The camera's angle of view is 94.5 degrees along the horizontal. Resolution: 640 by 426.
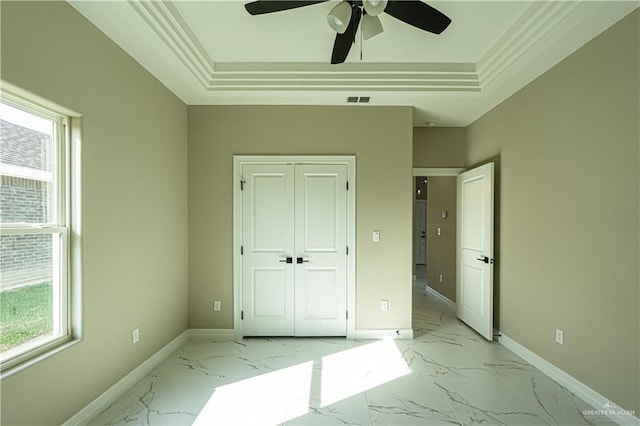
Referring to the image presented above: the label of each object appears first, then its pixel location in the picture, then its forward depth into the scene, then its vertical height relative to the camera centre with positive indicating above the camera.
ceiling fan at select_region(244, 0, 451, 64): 1.71 +1.26
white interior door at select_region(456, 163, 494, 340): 3.33 -0.46
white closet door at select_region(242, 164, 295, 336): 3.42 -0.43
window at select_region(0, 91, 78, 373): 1.61 -0.10
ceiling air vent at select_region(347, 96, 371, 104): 3.17 +1.24
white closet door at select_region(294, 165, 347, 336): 3.42 -0.36
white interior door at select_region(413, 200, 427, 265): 9.21 -0.60
